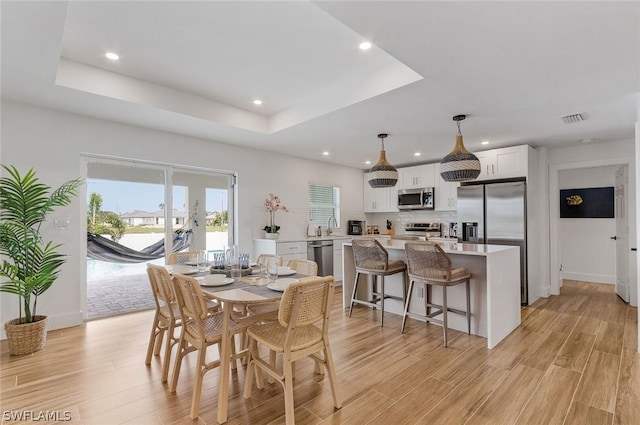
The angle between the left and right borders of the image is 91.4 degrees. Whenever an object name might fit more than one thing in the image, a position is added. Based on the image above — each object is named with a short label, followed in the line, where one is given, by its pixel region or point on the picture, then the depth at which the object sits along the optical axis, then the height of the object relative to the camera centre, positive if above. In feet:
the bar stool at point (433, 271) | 10.00 -1.97
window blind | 20.68 +0.70
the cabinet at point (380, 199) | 21.84 +0.99
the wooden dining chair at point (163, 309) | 7.57 -2.58
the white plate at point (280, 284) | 6.76 -1.59
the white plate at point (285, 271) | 8.45 -1.59
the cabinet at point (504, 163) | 15.38 +2.54
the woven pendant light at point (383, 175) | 12.97 +1.58
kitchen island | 9.87 -2.80
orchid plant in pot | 17.07 +0.21
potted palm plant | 9.33 -1.23
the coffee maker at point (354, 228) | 22.30 -1.06
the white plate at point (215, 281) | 7.30 -1.61
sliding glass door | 12.76 -0.29
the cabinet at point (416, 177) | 19.72 +2.37
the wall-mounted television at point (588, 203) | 18.21 +0.55
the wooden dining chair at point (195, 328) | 6.33 -2.63
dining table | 6.19 -1.71
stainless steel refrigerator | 15.02 -0.19
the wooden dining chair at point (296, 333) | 5.88 -2.59
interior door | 14.70 -1.32
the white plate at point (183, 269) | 8.69 -1.58
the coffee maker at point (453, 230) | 19.29 -1.09
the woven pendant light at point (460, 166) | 10.66 +1.62
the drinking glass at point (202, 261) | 9.02 -1.41
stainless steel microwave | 19.51 +0.91
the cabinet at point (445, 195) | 18.60 +1.06
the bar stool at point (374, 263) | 11.89 -1.98
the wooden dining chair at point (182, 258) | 10.80 -1.52
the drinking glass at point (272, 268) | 7.83 -1.39
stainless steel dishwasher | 18.21 -2.44
